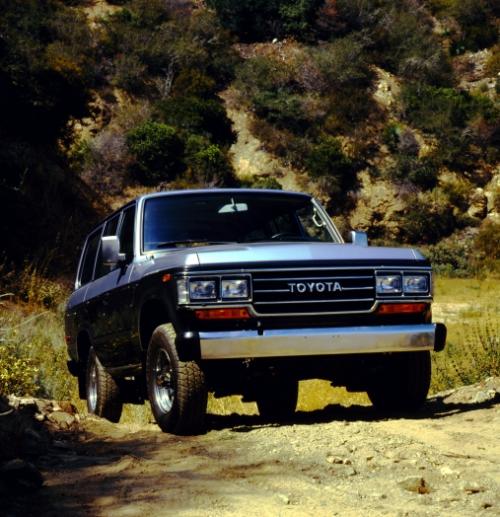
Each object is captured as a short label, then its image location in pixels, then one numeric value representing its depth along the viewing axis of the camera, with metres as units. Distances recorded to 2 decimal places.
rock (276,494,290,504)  4.58
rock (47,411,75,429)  7.79
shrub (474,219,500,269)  38.53
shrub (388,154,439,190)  42.81
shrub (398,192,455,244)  40.81
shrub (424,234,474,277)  36.09
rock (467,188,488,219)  42.00
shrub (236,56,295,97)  46.69
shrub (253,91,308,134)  45.22
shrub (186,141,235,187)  39.66
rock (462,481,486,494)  4.82
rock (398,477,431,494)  4.85
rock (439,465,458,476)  5.13
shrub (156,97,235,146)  42.72
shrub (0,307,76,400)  8.72
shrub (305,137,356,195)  41.91
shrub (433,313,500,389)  9.84
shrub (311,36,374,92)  47.56
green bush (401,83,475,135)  45.12
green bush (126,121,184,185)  40.03
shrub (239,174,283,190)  40.22
